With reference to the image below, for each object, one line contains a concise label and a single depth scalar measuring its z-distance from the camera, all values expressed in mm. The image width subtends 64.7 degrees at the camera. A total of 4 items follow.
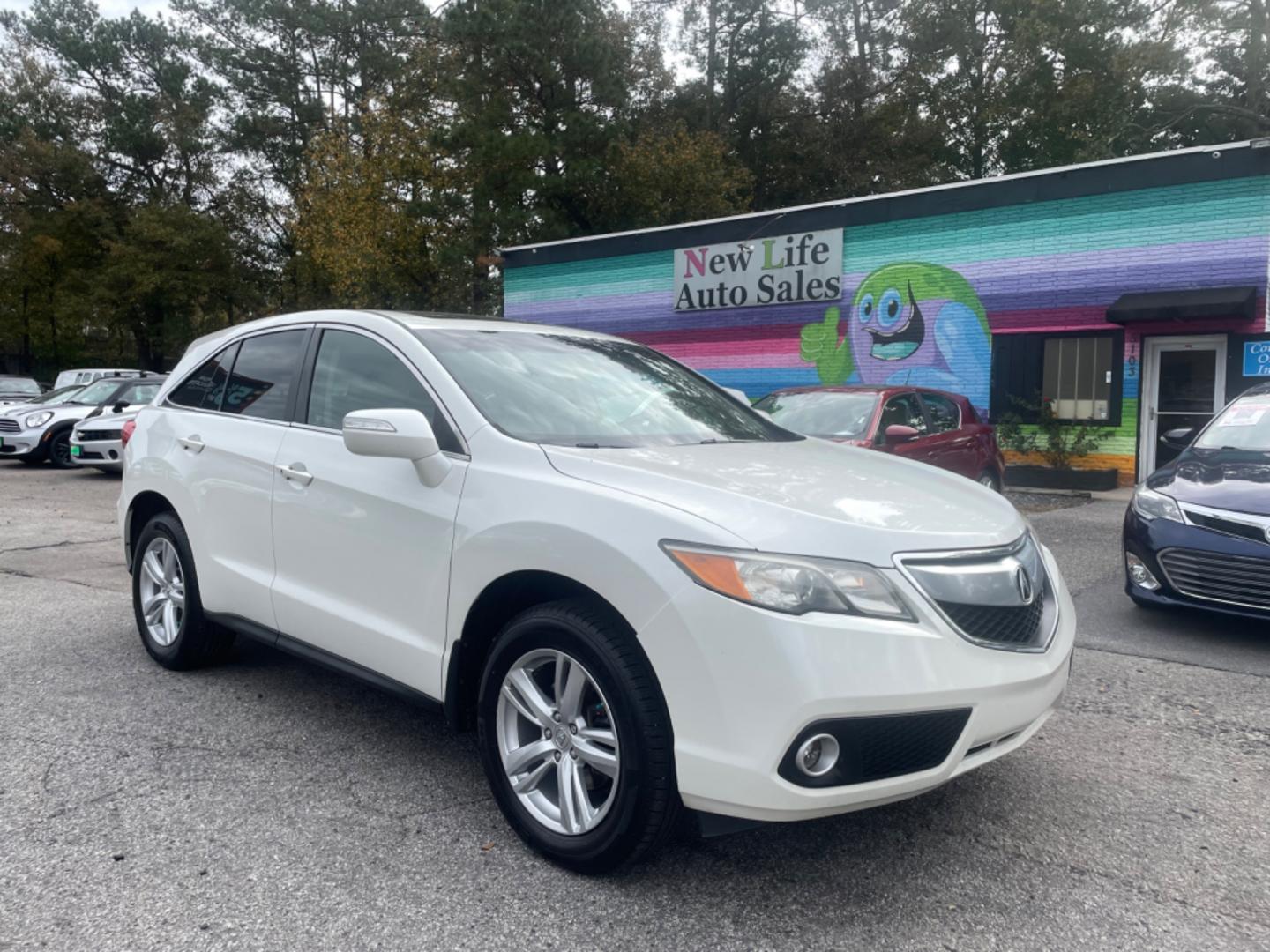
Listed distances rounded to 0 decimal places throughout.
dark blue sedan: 5273
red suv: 8711
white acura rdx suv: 2518
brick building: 14000
